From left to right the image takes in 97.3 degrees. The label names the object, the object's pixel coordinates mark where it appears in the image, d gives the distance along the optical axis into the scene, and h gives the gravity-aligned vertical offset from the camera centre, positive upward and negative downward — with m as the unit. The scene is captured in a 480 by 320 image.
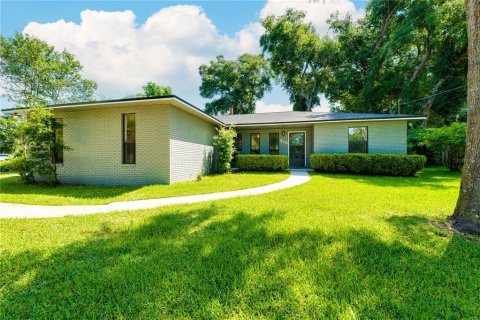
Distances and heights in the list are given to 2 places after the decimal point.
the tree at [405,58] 16.66 +9.20
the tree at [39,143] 7.49 +0.57
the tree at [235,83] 29.84 +10.65
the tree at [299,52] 24.62 +12.39
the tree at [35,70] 21.69 +9.93
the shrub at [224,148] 11.28 +0.50
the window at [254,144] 14.70 +0.91
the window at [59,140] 8.55 +0.74
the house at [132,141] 7.88 +0.68
